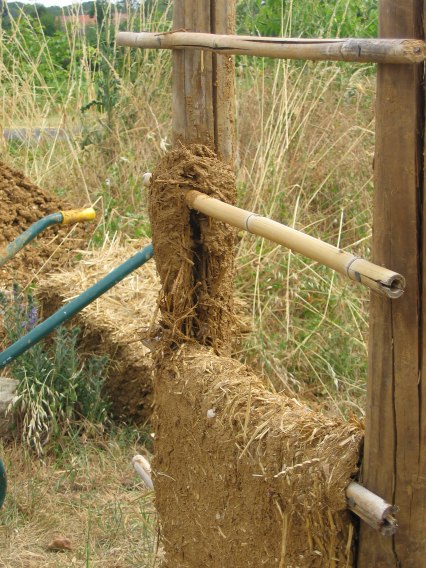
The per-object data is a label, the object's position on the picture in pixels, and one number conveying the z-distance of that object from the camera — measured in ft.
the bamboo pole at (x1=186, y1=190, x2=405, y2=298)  9.82
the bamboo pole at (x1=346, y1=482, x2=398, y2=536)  10.03
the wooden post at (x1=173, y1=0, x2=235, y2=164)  11.99
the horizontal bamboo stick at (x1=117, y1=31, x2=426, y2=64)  9.56
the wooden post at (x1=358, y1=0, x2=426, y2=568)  9.72
